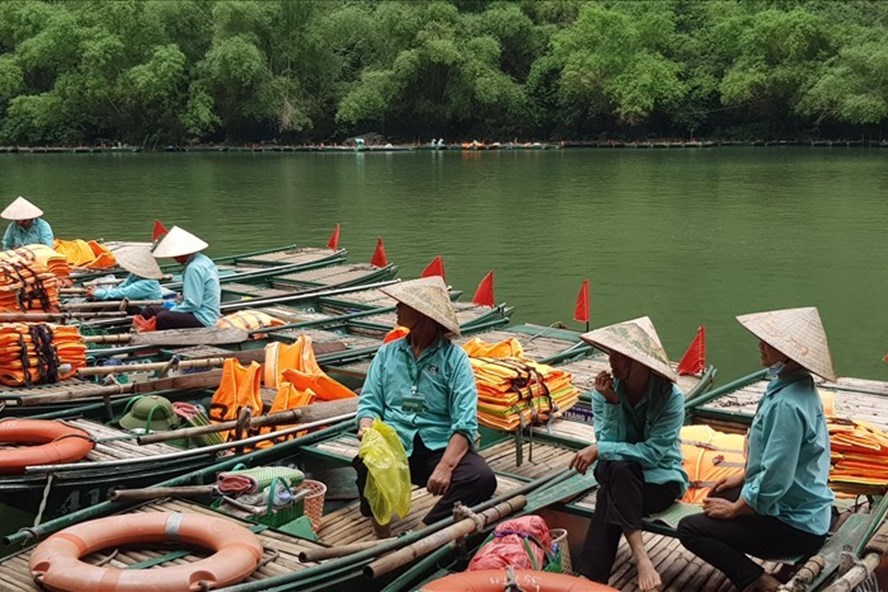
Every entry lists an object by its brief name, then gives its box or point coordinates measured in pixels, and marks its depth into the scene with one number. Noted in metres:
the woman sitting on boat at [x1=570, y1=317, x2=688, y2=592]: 4.20
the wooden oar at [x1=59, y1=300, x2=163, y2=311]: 9.62
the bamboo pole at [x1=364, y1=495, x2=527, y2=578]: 4.04
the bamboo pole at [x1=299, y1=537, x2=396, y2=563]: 4.28
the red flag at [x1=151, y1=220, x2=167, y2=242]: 14.09
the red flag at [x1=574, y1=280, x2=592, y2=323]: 10.07
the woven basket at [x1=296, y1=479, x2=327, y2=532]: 5.18
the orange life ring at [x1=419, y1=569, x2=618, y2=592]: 3.88
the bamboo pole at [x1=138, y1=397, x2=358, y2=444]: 5.92
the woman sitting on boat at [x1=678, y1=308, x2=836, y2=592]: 3.80
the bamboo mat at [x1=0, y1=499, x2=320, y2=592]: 4.18
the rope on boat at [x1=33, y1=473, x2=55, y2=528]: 5.25
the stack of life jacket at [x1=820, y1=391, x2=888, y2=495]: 5.45
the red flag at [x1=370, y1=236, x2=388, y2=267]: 13.50
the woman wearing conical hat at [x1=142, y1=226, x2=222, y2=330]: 8.47
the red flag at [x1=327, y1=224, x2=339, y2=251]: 14.69
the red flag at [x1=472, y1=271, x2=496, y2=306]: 11.16
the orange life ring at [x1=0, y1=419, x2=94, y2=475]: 5.50
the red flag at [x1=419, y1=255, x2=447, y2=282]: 11.16
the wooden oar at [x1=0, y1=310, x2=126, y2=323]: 8.09
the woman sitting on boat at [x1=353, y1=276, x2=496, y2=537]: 4.71
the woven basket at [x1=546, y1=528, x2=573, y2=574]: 4.38
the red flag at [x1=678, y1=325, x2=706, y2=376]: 8.28
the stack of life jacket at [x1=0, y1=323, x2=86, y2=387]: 7.00
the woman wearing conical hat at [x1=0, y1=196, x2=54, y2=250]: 11.26
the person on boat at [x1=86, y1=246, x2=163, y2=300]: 9.78
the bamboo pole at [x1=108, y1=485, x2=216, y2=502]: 5.05
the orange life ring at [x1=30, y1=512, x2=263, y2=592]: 3.97
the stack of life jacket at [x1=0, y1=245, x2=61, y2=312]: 8.48
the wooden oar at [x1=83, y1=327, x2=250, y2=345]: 8.41
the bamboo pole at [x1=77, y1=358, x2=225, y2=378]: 7.40
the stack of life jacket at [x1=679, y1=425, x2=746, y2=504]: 5.34
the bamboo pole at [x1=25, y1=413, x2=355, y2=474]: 5.53
